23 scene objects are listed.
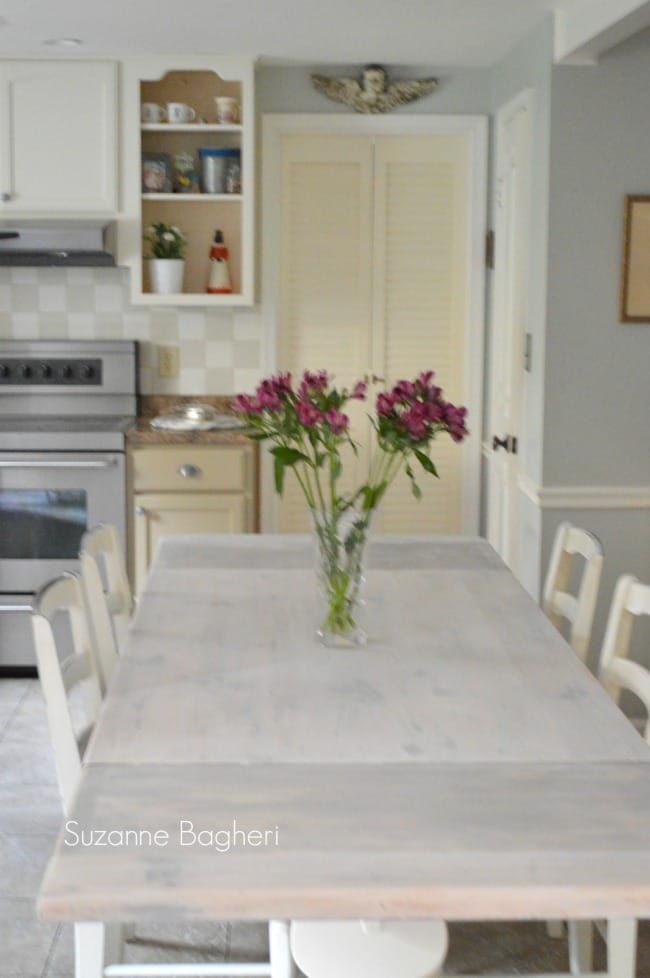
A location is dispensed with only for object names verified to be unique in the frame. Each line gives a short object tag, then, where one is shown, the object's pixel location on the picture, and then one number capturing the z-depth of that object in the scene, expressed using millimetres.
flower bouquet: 2332
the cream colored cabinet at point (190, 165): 4676
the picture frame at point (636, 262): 3881
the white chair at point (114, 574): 2961
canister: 4828
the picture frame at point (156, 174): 4812
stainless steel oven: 4531
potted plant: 4840
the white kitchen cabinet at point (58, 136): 4660
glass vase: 2424
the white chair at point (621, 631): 2408
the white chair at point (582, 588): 2773
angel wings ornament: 4809
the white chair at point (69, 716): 2186
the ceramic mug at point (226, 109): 4789
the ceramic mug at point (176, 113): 4758
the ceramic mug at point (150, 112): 4762
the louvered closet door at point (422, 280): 4945
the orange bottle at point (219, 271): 4891
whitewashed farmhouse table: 1483
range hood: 4648
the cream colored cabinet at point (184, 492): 4605
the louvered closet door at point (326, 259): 4926
